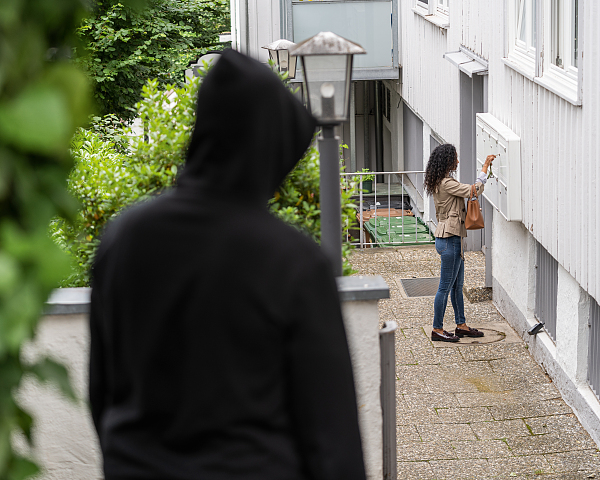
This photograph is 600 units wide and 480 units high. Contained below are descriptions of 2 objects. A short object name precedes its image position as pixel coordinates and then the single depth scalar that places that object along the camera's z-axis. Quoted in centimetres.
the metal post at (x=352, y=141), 1717
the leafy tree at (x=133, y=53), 1772
